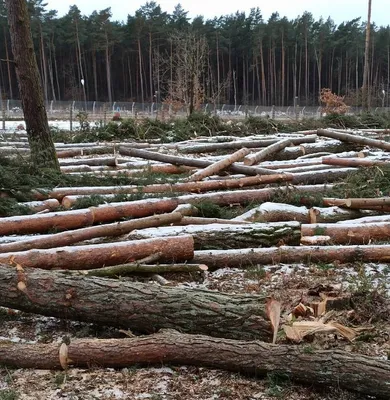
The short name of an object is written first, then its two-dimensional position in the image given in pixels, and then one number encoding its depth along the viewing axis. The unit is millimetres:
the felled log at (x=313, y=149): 12633
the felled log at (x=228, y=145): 13805
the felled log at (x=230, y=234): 5941
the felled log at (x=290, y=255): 5637
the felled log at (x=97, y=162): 11820
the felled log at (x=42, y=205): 7419
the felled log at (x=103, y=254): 5055
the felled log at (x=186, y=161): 9933
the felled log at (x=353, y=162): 10211
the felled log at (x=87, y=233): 5668
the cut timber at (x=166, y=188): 8095
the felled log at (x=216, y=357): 3203
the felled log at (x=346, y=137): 12180
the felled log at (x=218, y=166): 9487
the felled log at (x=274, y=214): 6789
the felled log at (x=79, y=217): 6491
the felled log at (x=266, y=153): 10639
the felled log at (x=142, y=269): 4961
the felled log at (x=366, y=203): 7102
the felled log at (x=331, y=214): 6820
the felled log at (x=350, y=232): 6164
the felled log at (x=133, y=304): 3785
